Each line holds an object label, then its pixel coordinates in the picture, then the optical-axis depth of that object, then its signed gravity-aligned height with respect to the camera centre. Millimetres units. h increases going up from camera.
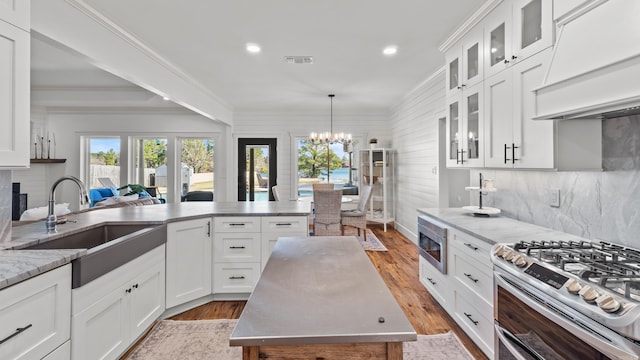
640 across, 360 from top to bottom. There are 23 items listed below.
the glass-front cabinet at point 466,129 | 2681 +494
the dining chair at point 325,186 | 6625 -132
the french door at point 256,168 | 7328 +280
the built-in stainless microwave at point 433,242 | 2643 -572
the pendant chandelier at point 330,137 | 5938 +824
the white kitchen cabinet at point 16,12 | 1505 +839
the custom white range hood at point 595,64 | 1287 +538
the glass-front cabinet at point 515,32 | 1935 +1062
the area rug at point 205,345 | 2217 -1254
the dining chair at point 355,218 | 5453 -673
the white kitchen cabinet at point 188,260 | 2730 -748
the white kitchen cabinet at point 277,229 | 3109 -497
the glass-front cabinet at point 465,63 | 2727 +1135
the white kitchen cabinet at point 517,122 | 1953 +425
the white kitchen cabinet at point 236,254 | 3072 -745
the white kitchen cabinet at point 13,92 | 1517 +443
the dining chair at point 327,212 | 4801 -507
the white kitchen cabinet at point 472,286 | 2016 -767
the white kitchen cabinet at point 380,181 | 6871 -21
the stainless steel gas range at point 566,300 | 1002 -455
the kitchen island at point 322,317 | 833 -412
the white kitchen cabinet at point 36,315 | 1231 -600
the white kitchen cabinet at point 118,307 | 1654 -822
